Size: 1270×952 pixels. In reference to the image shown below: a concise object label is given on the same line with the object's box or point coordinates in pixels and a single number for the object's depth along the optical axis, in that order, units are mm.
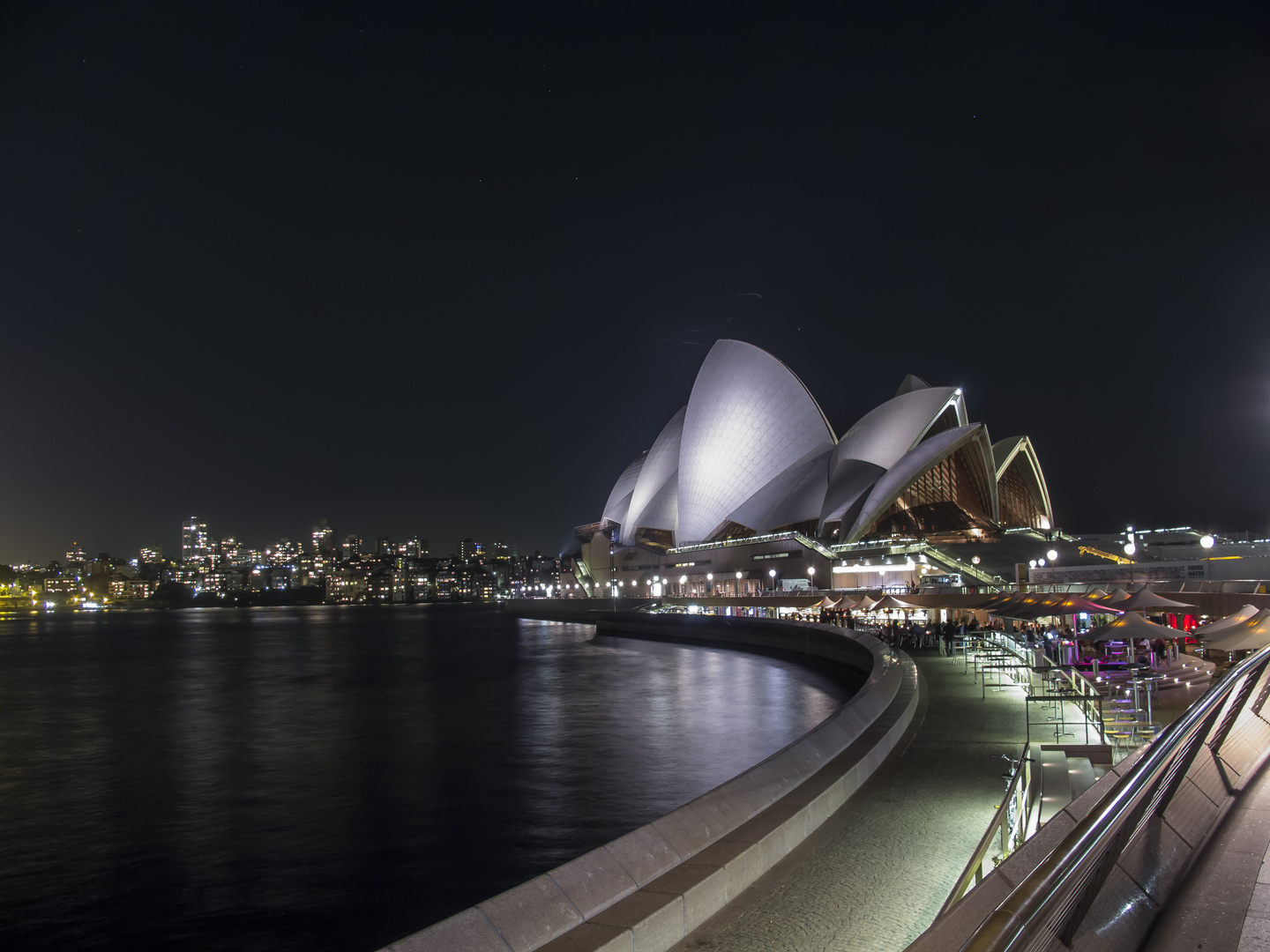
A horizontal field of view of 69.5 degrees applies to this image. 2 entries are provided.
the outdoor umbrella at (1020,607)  17688
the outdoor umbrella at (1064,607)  16688
